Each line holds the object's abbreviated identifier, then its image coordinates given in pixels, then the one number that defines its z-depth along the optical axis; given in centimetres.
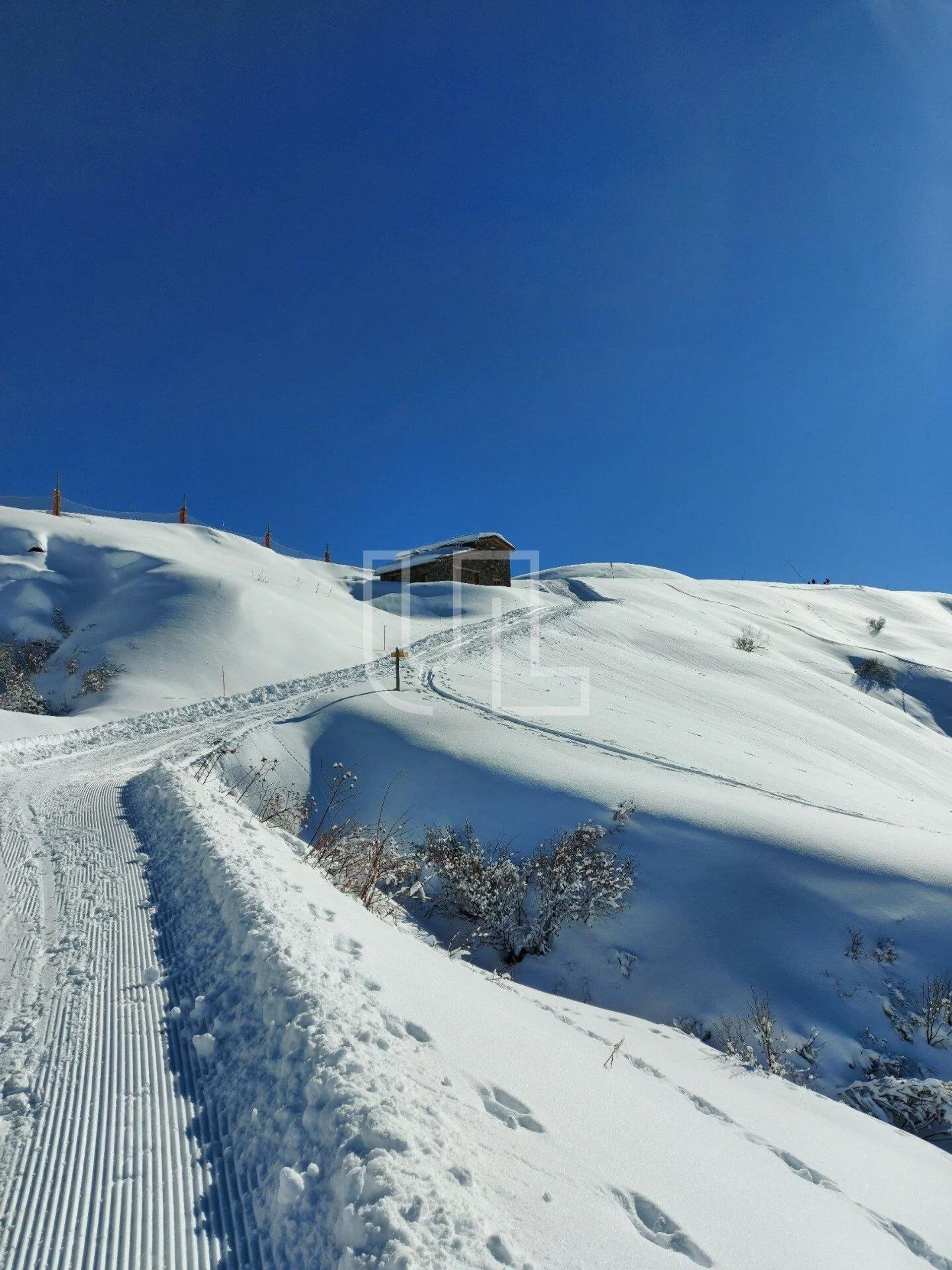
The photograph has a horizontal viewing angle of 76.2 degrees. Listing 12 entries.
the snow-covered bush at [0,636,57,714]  1617
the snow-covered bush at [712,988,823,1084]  518
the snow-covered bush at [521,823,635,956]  713
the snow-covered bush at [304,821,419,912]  590
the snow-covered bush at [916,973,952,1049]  562
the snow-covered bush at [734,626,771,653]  2825
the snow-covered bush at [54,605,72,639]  2159
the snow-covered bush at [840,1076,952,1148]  452
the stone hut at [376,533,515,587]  4131
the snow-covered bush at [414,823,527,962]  698
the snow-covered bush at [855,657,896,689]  2836
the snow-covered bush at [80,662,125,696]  1680
